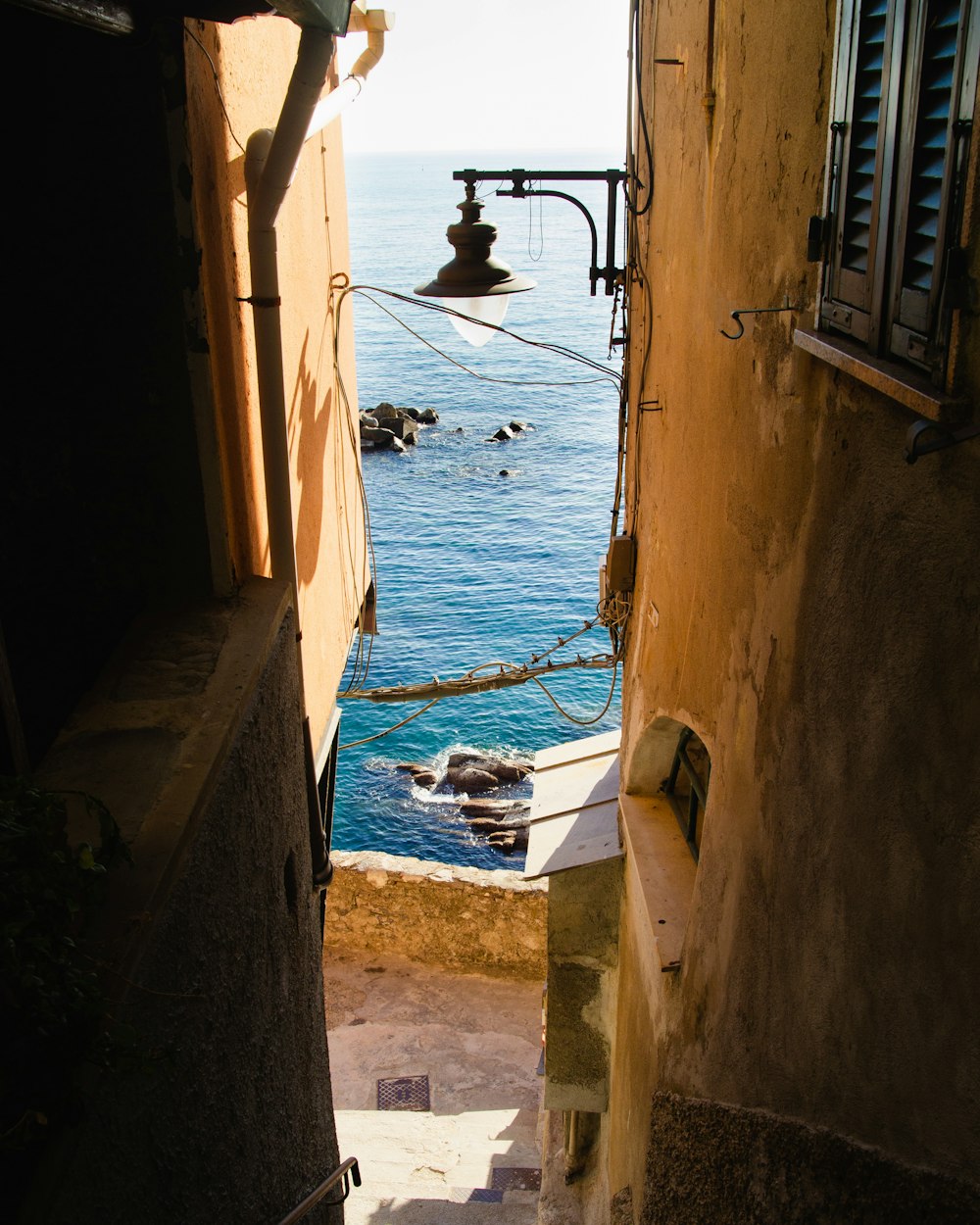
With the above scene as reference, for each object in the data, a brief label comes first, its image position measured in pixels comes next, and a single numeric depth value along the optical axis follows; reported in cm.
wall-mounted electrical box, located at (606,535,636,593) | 729
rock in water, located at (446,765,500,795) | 2452
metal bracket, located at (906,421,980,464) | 212
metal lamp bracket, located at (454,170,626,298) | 633
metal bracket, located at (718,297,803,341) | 342
